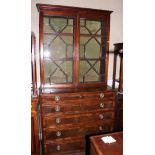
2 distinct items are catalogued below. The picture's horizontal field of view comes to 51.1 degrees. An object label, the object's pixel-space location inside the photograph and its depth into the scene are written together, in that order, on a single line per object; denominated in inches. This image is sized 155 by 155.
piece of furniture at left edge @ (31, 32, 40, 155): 80.6
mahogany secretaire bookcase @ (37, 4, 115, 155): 88.8
